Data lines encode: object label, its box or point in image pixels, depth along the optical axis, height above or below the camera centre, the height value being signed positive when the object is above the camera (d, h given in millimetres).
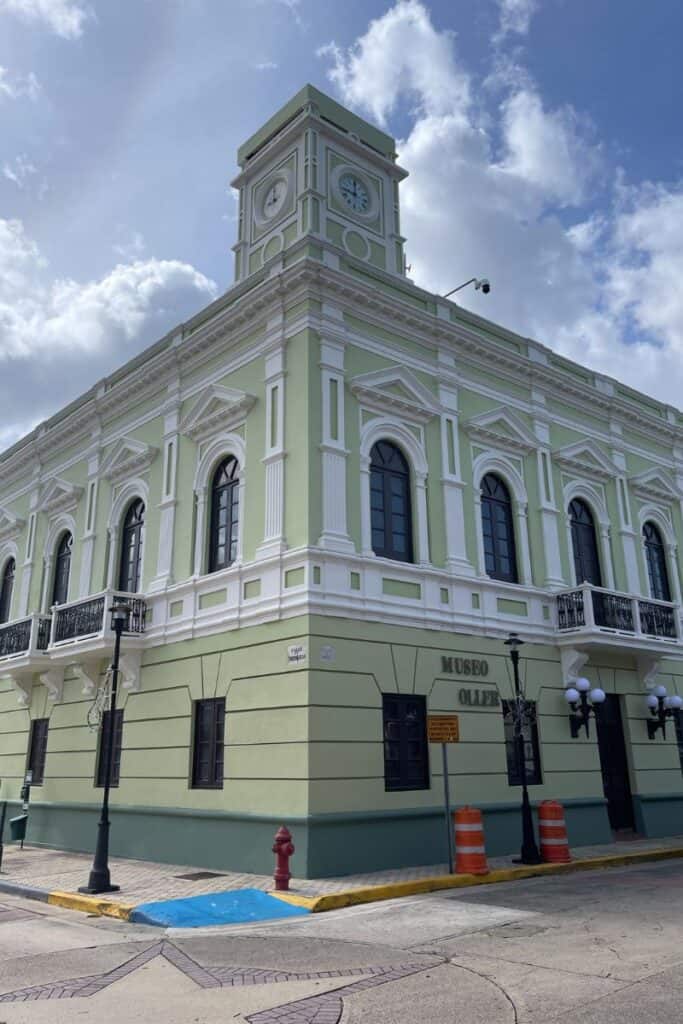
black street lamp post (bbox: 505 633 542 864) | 13570 +465
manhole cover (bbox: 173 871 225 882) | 12955 -1250
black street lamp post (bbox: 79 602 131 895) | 11852 -935
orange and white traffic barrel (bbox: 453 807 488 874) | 12586 -753
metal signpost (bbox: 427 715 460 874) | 12977 +887
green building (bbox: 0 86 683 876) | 13812 +4288
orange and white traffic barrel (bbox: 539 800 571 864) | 13758 -716
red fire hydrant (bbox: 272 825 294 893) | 11484 -854
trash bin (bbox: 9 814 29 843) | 16422 -611
